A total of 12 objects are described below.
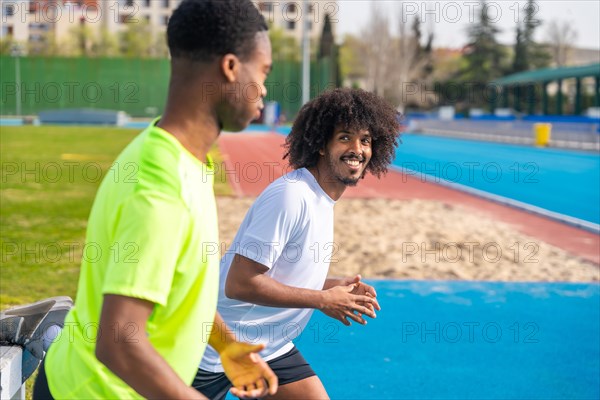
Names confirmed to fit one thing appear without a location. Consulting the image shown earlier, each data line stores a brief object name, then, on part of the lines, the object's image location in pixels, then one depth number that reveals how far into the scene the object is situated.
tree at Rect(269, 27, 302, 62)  82.31
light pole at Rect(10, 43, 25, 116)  52.50
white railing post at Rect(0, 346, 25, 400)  2.70
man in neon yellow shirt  1.64
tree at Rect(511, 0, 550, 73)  73.00
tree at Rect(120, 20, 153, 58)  77.38
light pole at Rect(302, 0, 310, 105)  42.62
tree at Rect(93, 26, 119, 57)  78.56
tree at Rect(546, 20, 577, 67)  79.81
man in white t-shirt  3.04
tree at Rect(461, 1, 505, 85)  74.44
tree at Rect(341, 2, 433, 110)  75.41
